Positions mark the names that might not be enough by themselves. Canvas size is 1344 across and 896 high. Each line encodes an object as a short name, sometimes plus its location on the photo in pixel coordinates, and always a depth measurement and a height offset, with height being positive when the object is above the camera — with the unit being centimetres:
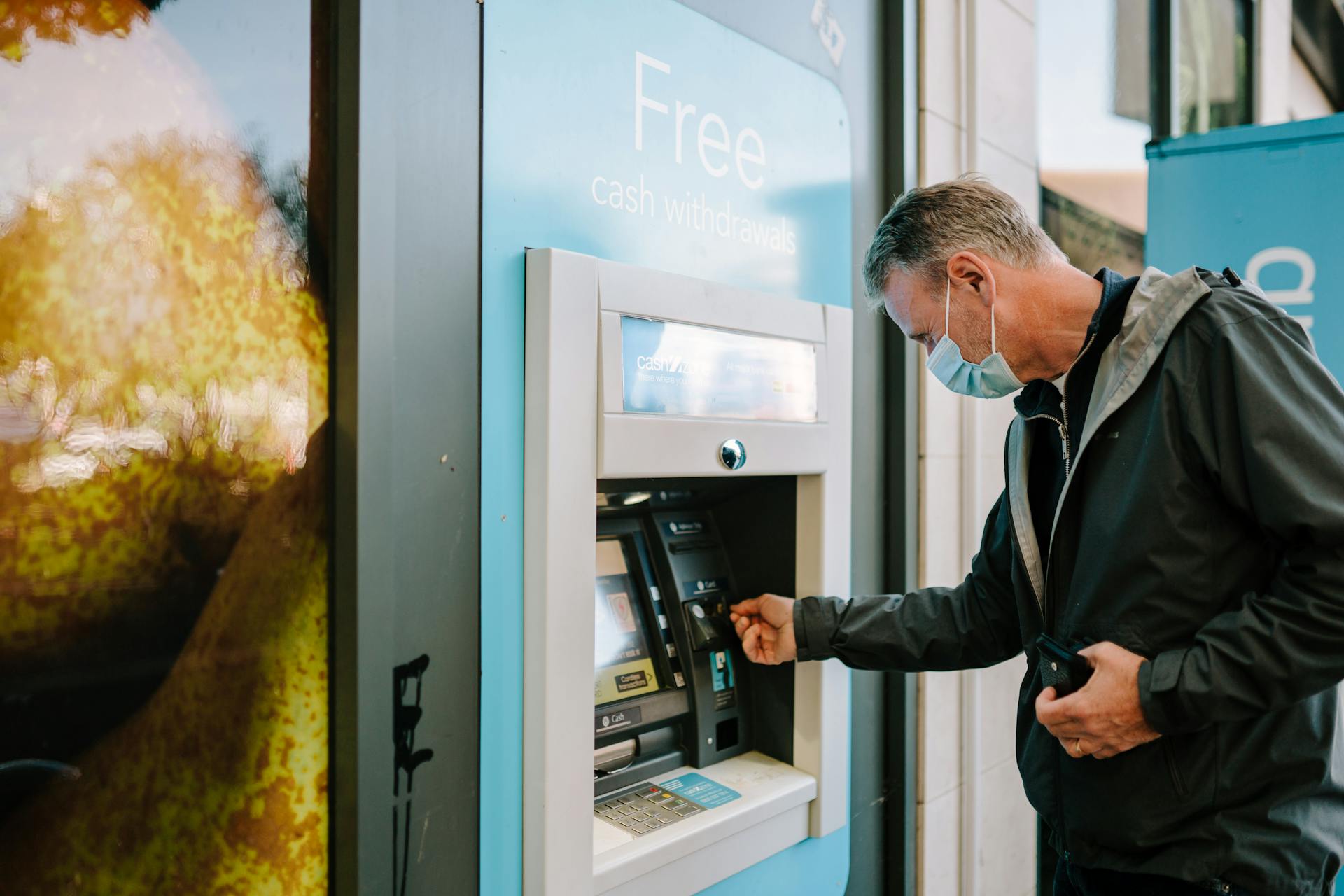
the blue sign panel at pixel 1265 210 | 252 +72
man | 121 -15
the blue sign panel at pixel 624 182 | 140 +51
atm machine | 142 -24
